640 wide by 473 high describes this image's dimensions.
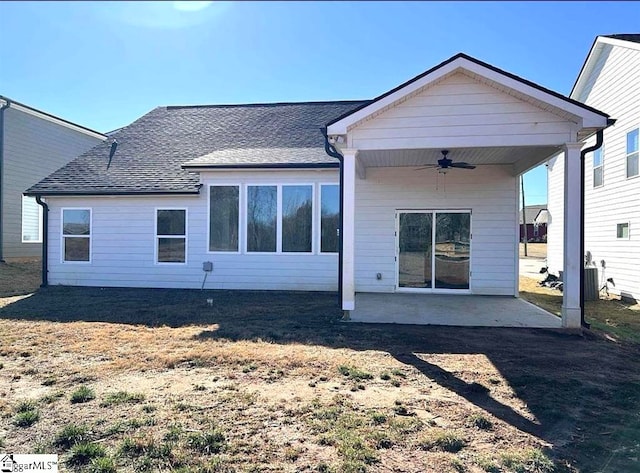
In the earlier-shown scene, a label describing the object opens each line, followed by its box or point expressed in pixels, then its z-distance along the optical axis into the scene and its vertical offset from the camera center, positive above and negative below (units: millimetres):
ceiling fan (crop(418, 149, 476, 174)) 8852 +1684
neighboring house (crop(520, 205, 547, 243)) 48778 +1682
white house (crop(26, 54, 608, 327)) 10656 +501
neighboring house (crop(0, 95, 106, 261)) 15742 +3049
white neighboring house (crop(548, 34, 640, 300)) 10500 +2103
